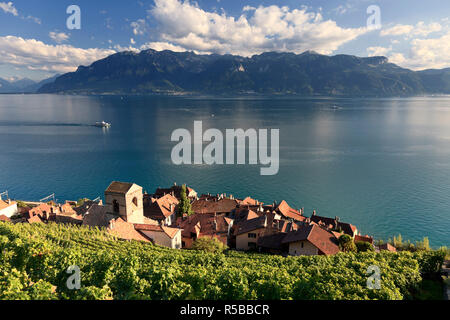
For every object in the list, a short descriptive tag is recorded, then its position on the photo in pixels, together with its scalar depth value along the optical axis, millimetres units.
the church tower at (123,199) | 45625
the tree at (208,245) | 45312
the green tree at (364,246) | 46250
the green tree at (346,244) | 45750
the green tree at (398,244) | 54184
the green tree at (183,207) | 63850
